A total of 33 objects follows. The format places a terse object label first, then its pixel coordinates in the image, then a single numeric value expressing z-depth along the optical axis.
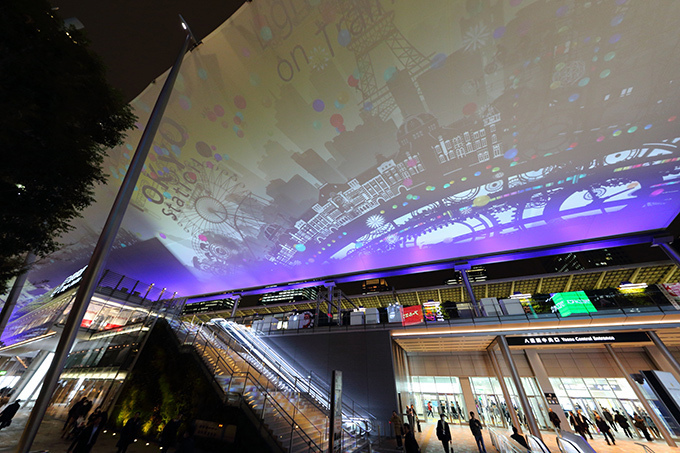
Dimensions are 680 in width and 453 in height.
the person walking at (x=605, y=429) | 8.90
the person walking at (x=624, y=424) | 9.81
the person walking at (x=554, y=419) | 9.96
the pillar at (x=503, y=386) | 9.71
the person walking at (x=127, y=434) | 5.61
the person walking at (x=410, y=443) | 5.72
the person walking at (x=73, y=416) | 7.10
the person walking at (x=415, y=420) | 10.12
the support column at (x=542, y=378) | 10.80
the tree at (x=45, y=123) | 2.37
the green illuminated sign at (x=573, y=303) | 9.30
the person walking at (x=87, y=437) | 5.08
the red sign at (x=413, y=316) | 10.62
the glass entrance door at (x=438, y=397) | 12.79
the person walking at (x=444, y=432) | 6.62
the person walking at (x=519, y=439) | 6.83
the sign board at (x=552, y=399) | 11.16
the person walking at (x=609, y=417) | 10.48
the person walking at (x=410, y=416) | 8.69
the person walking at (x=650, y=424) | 9.56
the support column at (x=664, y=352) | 8.55
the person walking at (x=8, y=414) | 7.12
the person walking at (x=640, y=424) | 9.41
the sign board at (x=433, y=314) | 10.59
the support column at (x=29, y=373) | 14.50
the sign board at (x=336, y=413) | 4.15
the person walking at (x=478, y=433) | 6.94
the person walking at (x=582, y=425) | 9.87
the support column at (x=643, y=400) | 8.80
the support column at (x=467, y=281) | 10.53
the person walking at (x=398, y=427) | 7.06
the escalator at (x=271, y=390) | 5.61
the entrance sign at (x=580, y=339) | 9.46
